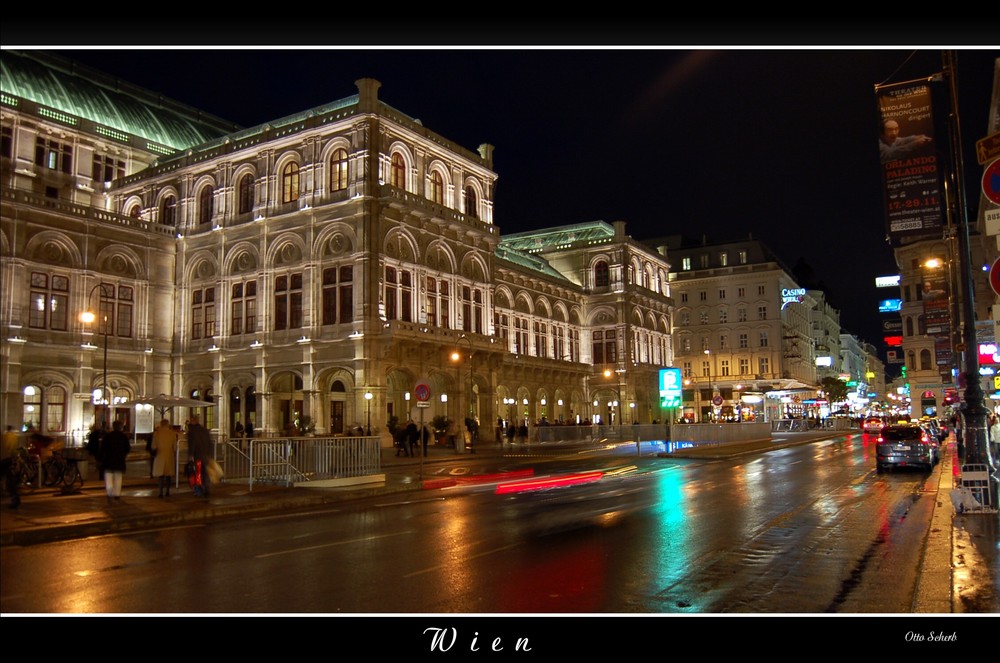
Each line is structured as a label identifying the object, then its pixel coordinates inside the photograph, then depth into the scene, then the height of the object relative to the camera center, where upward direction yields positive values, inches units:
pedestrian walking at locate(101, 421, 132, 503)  644.1 -32.7
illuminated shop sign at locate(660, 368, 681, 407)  1315.2 +23.4
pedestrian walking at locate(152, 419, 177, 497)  700.0 -33.1
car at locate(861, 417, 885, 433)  2728.8 -103.3
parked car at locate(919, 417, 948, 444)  1775.7 -88.5
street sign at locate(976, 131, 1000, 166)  431.3 +135.0
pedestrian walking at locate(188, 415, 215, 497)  711.7 -27.6
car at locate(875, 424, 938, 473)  1002.7 -71.2
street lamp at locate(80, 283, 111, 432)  1694.4 +246.4
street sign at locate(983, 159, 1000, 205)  420.8 +112.5
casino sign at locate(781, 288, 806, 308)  3112.7 +405.6
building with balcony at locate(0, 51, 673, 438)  1648.6 +340.8
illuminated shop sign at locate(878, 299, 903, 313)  2143.2 +244.1
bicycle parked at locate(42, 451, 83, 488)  748.6 -49.1
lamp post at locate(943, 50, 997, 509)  585.9 +30.9
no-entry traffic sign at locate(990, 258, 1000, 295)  429.4 +63.2
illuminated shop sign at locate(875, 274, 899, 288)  2159.3 +319.1
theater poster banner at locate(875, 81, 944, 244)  588.4 +179.6
